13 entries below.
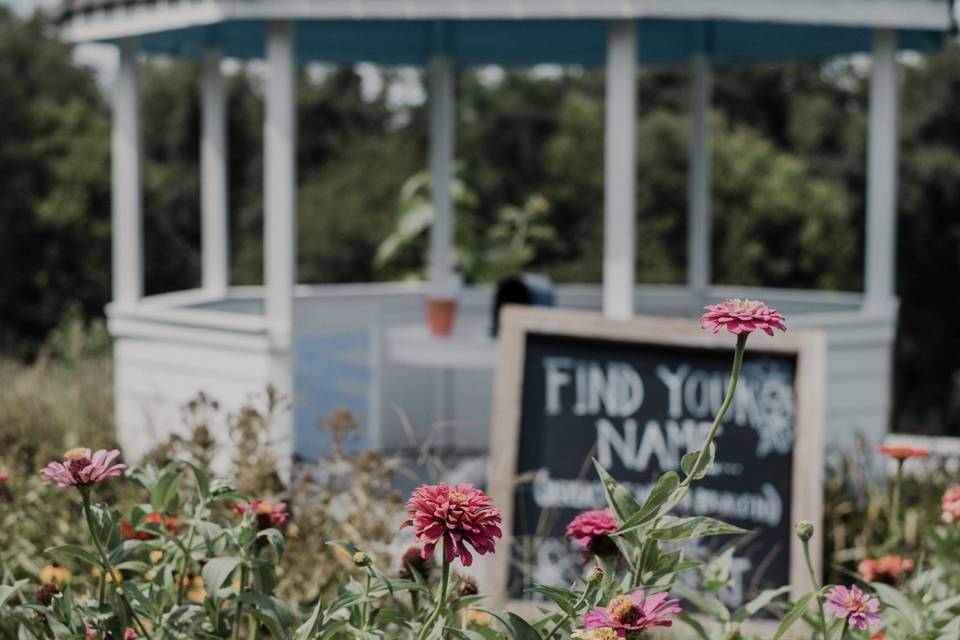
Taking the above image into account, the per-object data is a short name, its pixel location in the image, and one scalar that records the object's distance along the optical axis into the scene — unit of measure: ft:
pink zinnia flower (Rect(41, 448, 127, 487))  11.00
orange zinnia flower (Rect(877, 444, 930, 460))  16.11
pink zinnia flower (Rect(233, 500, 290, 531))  13.52
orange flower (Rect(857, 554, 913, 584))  16.78
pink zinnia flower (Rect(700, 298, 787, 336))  9.96
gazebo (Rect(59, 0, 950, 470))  36.54
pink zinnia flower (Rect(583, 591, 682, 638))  9.61
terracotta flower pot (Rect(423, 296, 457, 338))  42.79
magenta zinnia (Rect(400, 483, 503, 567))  9.54
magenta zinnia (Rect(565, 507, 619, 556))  11.92
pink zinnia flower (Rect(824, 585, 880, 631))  11.02
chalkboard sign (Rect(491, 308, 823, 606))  26.32
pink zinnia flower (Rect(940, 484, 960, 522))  14.30
